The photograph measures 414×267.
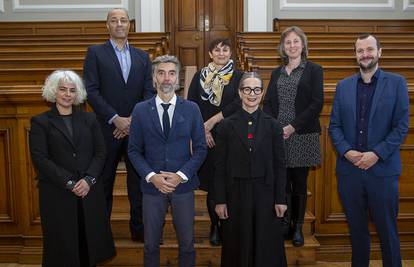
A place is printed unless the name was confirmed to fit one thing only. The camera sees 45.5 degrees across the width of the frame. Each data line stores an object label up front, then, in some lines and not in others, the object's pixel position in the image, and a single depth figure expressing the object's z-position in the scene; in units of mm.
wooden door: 8781
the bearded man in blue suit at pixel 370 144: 2742
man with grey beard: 2727
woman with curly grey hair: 2729
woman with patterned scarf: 3094
